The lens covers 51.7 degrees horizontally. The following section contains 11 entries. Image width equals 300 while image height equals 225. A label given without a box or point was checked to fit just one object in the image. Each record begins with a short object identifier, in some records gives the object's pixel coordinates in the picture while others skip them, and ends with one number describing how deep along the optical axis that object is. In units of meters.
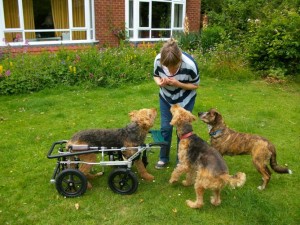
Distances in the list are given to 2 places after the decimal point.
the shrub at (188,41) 14.77
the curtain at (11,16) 13.36
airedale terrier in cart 4.31
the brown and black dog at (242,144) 4.41
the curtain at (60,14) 14.55
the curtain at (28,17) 13.96
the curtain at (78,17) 14.71
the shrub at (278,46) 10.81
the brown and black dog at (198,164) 3.75
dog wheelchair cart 4.15
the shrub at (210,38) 15.12
